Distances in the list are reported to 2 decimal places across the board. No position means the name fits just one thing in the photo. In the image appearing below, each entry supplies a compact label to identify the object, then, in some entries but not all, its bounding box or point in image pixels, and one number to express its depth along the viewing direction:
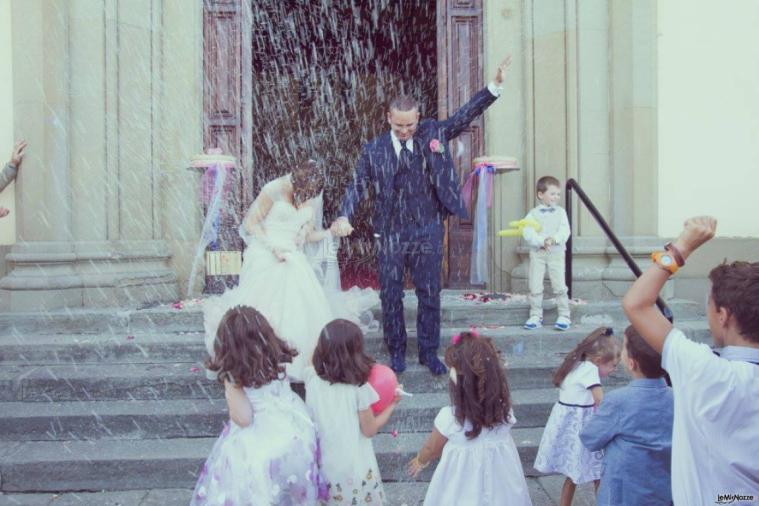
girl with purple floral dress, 3.06
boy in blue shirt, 2.80
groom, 5.21
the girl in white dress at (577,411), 3.62
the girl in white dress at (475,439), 3.04
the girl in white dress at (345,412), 3.20
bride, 4.92
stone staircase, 4.31
